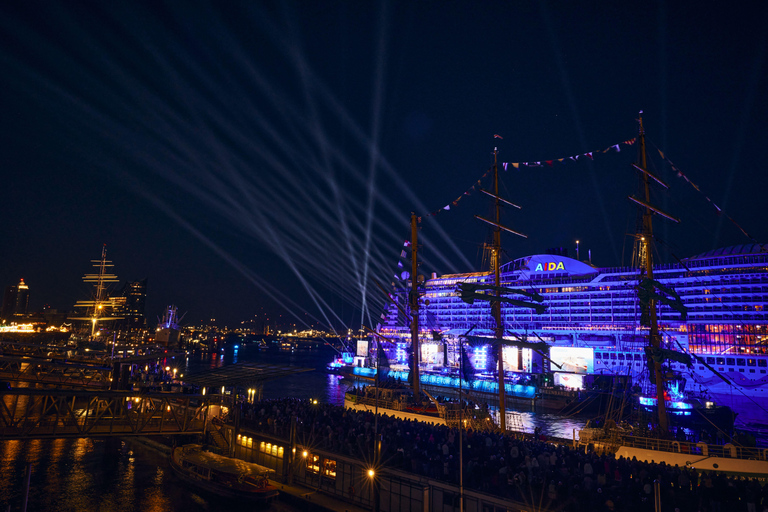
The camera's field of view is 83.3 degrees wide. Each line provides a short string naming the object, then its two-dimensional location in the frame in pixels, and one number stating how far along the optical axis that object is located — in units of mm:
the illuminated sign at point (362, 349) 96500
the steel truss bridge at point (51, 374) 29766
